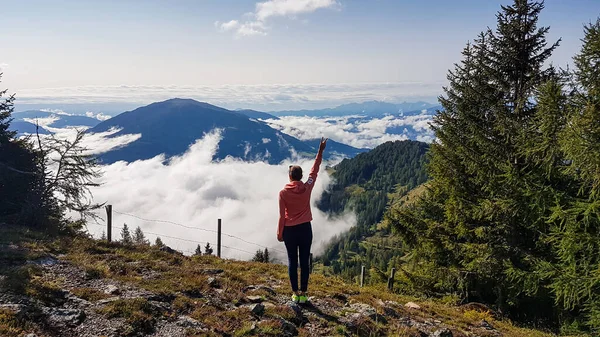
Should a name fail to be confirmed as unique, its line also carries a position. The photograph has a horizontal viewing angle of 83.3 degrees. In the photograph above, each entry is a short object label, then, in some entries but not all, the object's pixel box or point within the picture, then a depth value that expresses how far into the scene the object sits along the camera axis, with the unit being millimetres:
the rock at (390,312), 9709
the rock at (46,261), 10289
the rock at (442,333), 8541
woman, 8109
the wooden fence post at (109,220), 16609
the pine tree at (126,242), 15625
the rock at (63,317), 6633
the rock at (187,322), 7332
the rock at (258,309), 8192
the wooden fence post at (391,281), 19680
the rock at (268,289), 10292
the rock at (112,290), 8567
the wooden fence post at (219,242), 19436
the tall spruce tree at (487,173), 15094
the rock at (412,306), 11588
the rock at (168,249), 15398
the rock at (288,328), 7402
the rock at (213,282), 10409
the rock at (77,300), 7638
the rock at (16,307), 6559
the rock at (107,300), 7727
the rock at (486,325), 10872
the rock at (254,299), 9261
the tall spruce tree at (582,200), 10148
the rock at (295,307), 8487
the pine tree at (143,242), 16500
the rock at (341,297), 10856
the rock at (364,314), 8633
